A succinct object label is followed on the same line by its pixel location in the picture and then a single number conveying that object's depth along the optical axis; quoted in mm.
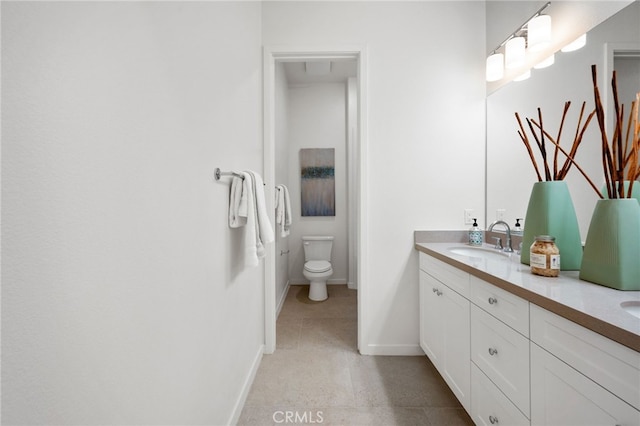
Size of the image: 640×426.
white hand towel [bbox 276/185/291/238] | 2475
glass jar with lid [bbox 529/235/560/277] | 1044
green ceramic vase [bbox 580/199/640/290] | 879
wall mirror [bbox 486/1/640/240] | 1152
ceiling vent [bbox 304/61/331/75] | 3092
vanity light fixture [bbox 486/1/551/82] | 1519
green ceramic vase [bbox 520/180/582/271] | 1146
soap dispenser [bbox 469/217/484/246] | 1903
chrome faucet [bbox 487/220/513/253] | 1664
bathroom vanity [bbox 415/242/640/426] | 654
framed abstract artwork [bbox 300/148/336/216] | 3654
